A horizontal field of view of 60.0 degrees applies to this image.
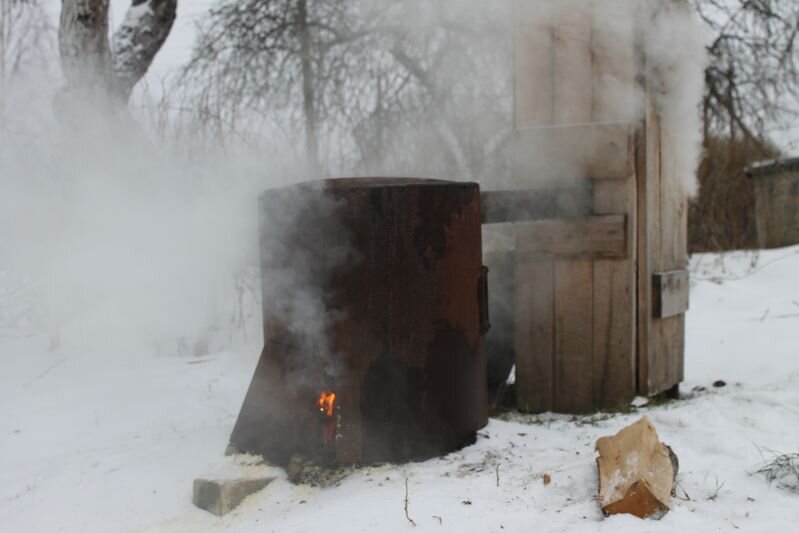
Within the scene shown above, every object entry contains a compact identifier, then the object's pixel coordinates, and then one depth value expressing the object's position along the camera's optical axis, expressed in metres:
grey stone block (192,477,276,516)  2.10
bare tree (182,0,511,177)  5.49
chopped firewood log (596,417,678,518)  1.76
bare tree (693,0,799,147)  8.08
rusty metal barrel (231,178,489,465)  2.28
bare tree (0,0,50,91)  9.59
